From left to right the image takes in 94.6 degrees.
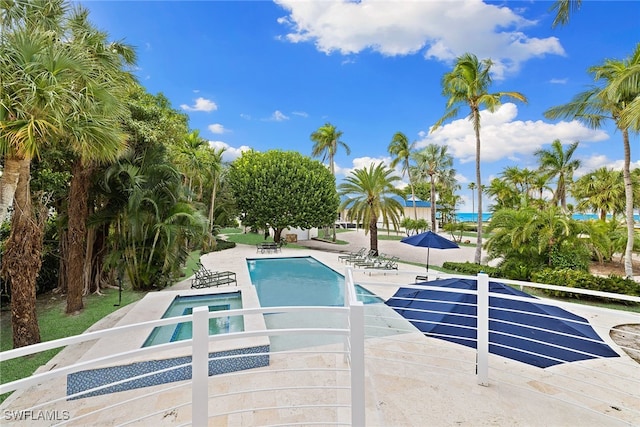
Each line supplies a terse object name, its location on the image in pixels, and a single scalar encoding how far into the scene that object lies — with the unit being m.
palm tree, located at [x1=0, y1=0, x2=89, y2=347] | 4.15
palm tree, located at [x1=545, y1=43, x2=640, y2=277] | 9.54
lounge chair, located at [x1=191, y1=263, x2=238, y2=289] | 9.60
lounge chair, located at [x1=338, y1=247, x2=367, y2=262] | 15.31
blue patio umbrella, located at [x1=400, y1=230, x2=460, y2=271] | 10.55
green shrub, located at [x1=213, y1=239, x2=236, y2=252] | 21.30
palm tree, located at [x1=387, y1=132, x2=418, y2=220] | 31.28
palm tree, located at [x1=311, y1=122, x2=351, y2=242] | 29.58
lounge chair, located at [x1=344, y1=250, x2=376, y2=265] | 13.67
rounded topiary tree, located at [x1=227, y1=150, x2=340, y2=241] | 21.33
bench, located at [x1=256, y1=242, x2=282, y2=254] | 19.30
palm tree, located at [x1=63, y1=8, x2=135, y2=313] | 4.96
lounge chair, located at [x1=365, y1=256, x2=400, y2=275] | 12.44
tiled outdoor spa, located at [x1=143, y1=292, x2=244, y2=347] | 6.15
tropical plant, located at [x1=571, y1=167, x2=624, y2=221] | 21.00
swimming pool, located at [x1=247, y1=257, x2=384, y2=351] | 6.28
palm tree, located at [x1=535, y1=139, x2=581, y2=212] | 23.67
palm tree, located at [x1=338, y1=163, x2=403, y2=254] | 19.19
